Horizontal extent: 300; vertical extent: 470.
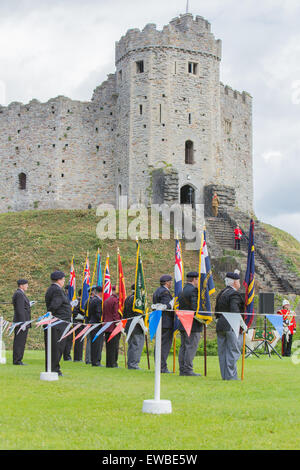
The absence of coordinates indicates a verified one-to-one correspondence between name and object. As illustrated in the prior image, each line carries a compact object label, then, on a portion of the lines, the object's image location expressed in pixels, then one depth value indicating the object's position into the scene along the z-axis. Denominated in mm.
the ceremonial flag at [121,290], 16172
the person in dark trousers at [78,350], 17375
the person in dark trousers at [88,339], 16609
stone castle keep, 42812
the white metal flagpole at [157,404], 8031
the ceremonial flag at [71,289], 20203
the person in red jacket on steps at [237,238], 34456
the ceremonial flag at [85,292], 18516
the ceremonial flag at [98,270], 19428
